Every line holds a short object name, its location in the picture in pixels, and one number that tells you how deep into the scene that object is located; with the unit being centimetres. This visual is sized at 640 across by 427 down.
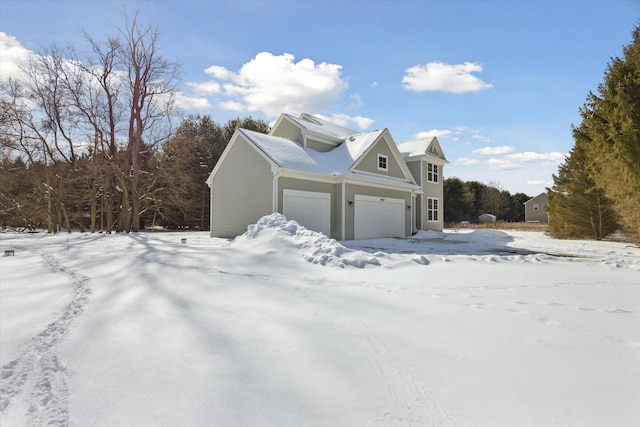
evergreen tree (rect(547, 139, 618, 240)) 1636
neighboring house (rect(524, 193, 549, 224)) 4641
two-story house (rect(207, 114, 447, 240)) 1348
